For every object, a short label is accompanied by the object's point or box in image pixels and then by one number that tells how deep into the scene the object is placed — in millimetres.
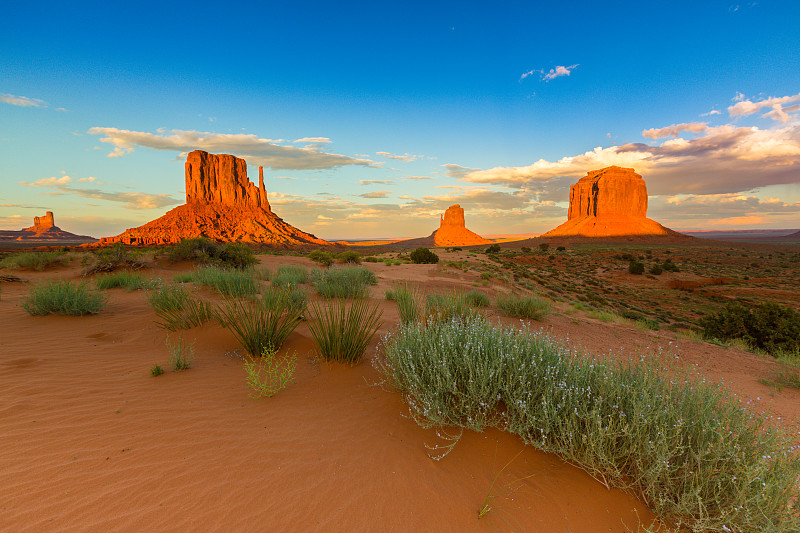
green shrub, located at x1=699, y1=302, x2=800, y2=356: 9836
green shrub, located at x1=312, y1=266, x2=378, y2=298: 9984
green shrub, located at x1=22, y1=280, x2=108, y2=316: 7031
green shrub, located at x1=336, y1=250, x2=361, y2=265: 26125
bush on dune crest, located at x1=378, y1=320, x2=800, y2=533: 2232
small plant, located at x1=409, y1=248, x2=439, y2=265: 31453
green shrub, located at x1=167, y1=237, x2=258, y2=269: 16797
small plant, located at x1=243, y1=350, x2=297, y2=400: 4077
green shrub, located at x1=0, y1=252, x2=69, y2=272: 15906
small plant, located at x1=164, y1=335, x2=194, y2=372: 4676
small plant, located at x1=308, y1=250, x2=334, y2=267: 22902
